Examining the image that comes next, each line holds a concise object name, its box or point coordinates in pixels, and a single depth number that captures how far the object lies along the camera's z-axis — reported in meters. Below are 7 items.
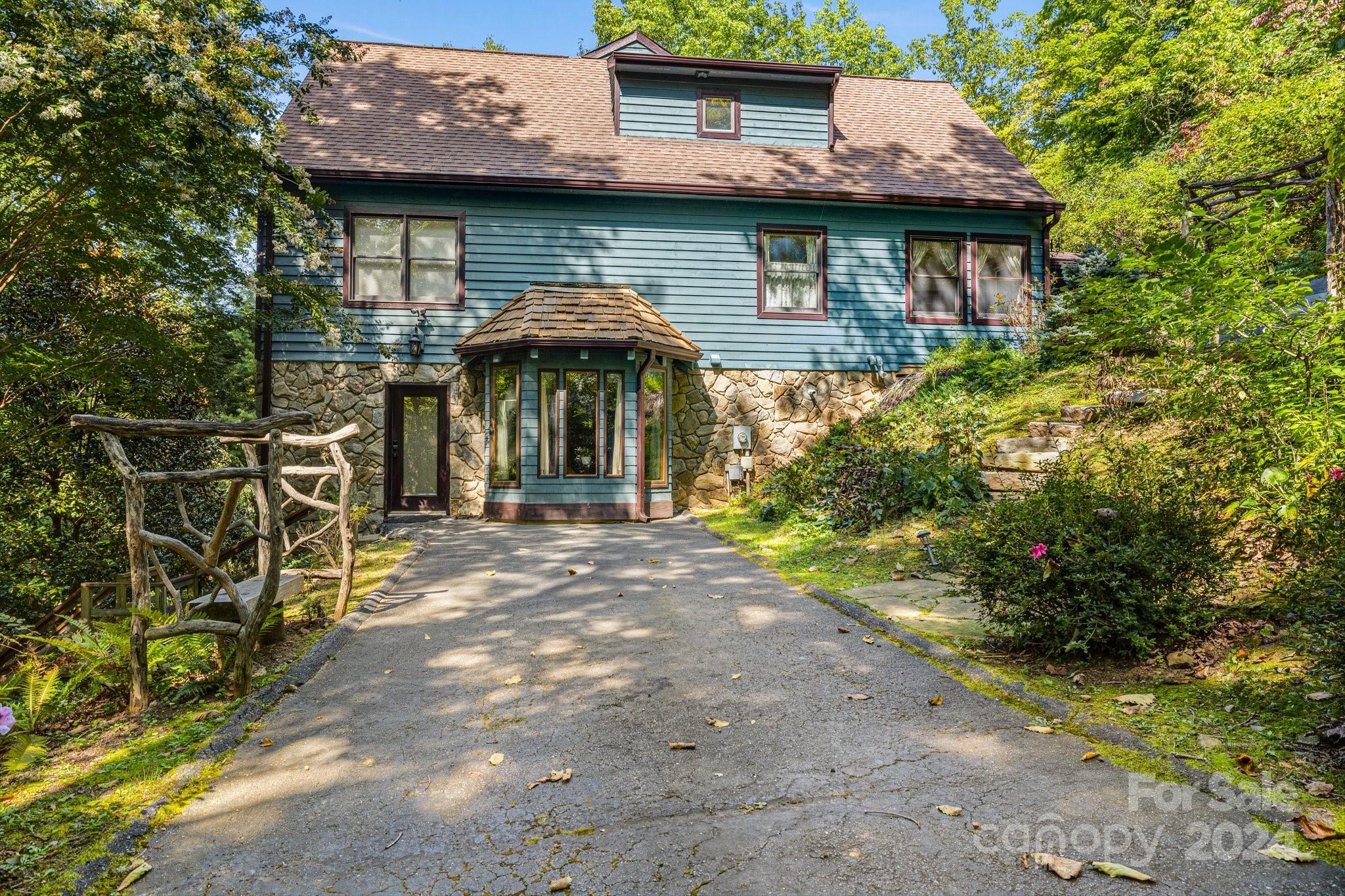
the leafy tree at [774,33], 29.69
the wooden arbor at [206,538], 3.95
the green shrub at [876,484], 8.78
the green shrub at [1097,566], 4.07
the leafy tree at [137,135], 6.37
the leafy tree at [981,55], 31.75
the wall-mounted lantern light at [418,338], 13.05
